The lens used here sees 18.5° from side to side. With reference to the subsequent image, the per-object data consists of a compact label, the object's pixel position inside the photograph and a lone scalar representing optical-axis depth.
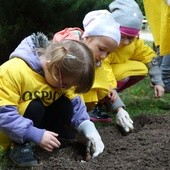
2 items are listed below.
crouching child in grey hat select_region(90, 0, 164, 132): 2.84
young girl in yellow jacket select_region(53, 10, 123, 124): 2.43
